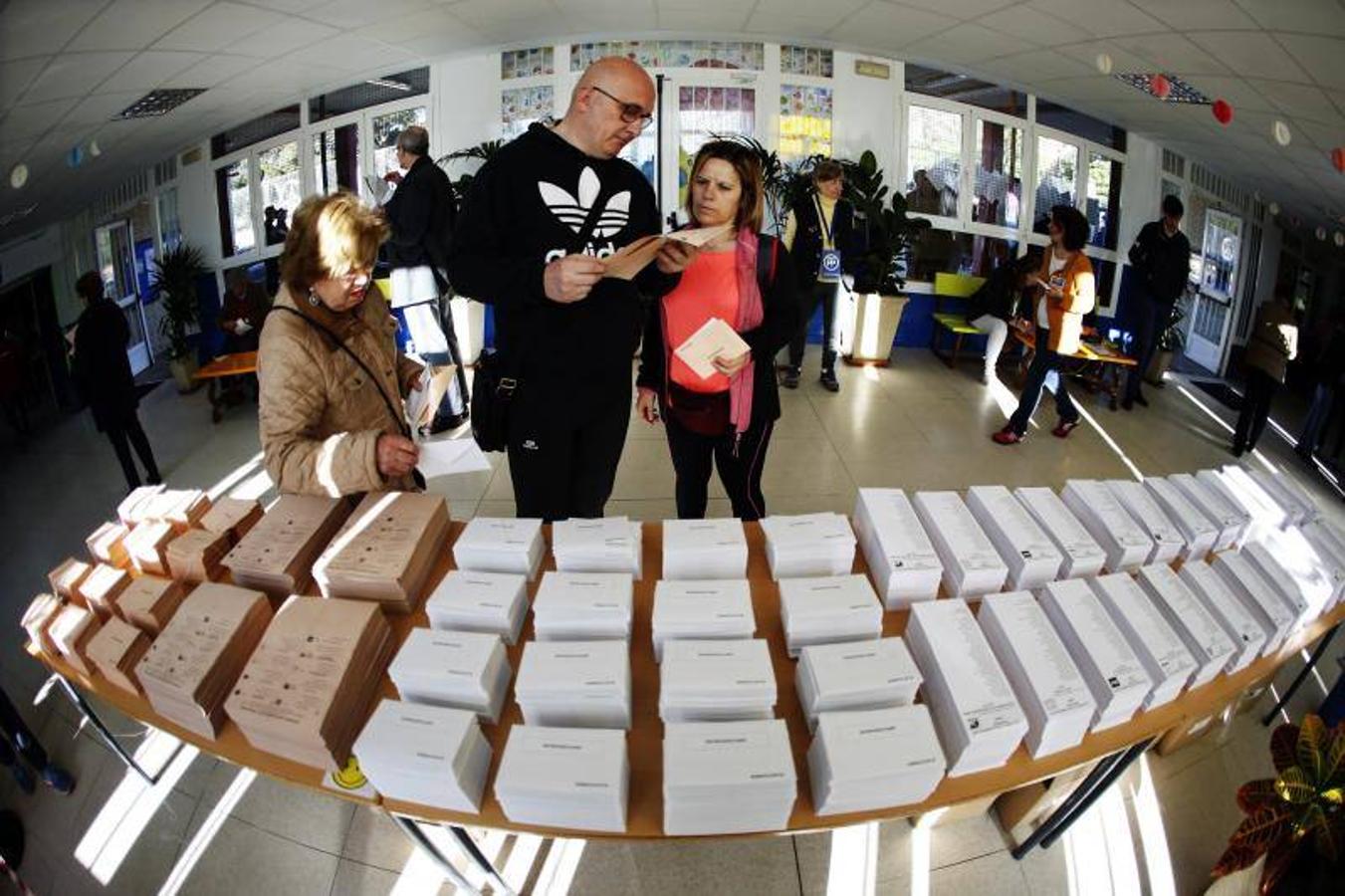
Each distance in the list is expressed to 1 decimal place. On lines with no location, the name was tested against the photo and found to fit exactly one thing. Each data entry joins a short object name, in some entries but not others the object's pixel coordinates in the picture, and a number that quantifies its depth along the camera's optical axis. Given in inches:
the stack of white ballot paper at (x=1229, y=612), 54.8
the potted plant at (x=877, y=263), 194.9
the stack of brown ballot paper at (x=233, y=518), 61.8
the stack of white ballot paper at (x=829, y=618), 51.0
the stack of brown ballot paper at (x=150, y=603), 52.7
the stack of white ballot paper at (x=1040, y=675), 45.3
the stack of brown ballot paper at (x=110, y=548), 61.4
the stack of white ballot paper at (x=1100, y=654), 47.4
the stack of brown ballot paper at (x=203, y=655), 45.8
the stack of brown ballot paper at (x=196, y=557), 57.7
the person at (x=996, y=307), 194.5
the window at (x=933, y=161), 164.6
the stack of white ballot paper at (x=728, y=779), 38.1
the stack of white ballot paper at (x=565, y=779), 38.6
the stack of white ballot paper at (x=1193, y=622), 52.3
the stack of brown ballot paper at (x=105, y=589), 55.4
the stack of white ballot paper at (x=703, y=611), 49.8
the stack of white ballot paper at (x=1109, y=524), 62.4
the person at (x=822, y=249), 191.8
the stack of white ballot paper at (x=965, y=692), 43.3
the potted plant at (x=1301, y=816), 49.8
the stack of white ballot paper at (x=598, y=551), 57.9
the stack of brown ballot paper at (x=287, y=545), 56.3
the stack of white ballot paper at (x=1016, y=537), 58.6
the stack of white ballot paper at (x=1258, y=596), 56.8
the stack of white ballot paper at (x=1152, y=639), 49.6
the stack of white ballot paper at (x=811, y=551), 59.0
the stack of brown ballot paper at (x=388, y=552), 54.7
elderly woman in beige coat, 57.8
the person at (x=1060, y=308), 146.8
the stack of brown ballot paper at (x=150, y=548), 58.9
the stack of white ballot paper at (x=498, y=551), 57.5
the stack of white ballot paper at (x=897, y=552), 56.7
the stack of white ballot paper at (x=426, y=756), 39.4
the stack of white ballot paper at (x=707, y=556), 58.0
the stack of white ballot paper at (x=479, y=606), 51.1
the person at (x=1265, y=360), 98.0
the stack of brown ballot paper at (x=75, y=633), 53.6
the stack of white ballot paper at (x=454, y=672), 44.8
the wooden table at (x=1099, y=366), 154.1
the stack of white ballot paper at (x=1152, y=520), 64.2
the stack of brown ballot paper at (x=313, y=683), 42.7
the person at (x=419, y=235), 95.6
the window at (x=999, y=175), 149.4
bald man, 65.1
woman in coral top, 76.4
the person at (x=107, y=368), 78.8
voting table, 41.7
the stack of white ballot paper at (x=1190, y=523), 65.6
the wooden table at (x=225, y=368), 101.4
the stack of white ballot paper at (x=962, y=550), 57.5
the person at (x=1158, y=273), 114.5
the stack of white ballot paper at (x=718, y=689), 43.8
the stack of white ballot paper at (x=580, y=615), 50.1
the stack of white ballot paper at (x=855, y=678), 44.6
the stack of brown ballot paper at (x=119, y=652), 50.3
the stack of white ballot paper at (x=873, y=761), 39.7
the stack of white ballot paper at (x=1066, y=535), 60.1
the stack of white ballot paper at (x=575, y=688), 43.6
